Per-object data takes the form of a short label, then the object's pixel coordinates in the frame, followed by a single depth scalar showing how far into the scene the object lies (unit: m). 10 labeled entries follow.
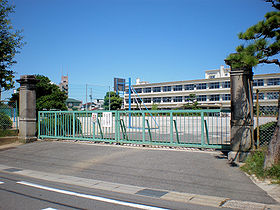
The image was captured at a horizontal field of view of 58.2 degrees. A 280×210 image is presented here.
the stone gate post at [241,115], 8.08
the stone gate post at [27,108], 14.48
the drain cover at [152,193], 5.73
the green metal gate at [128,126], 9.91
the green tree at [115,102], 86.65
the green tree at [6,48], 13.82
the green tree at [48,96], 24.52
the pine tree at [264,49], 6.62
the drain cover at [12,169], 8.57
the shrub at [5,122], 18.40
